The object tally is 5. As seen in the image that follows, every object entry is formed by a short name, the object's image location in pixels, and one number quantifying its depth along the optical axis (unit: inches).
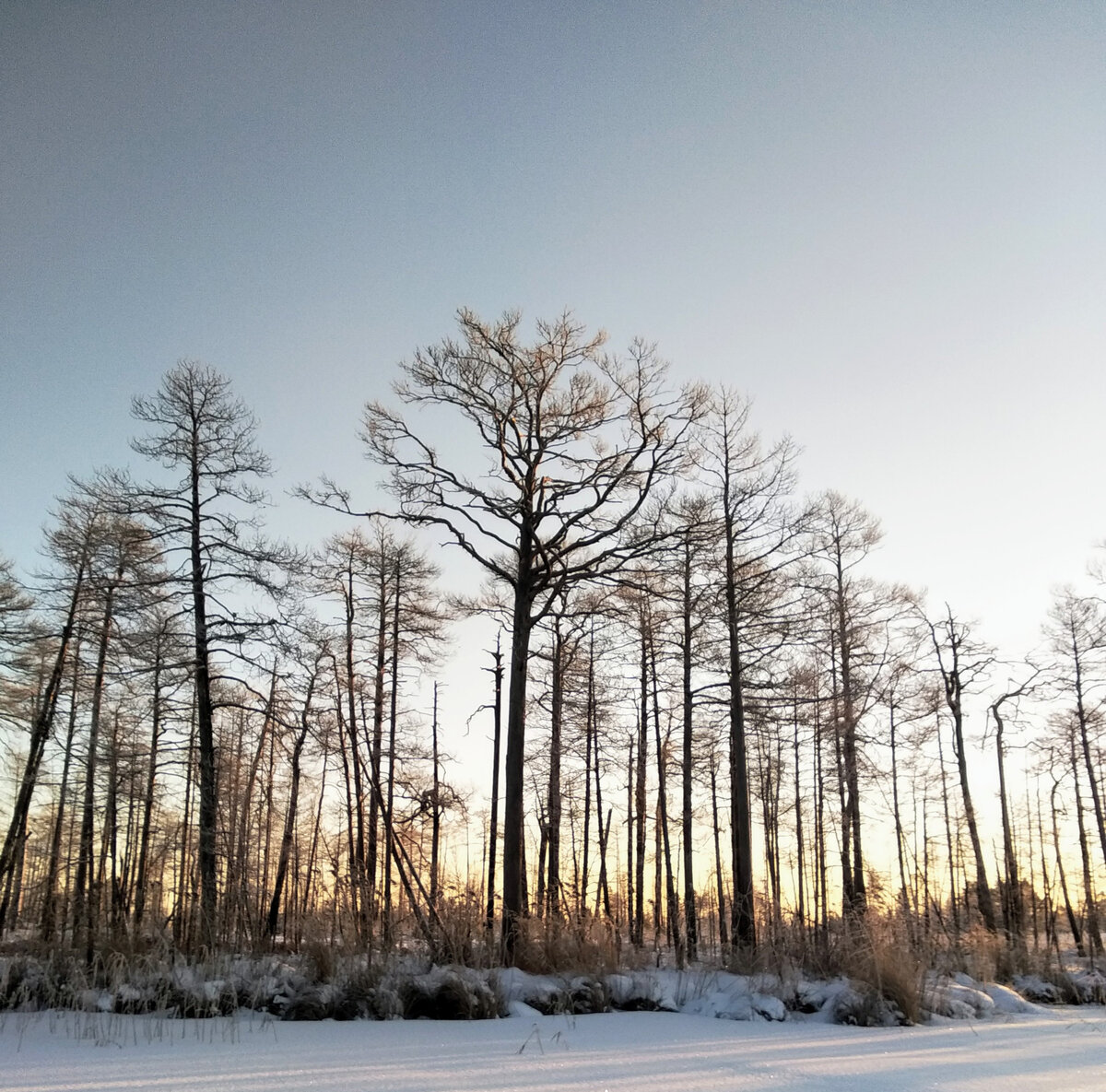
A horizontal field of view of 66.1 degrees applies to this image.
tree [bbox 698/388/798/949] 642.2
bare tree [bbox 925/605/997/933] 873.5
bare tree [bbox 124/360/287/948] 612.4
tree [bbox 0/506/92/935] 713.6
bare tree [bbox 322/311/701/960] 550.6
